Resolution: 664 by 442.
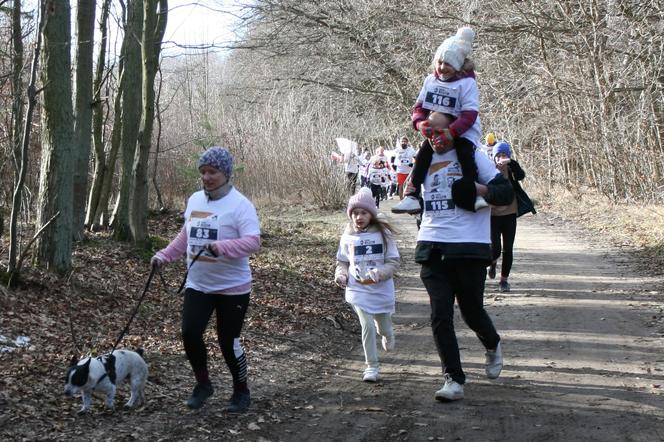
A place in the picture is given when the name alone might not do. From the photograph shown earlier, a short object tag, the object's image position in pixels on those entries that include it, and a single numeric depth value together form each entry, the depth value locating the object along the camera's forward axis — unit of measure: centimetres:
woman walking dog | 581
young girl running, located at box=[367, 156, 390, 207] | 2688
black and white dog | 561
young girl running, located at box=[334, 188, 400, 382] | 712
